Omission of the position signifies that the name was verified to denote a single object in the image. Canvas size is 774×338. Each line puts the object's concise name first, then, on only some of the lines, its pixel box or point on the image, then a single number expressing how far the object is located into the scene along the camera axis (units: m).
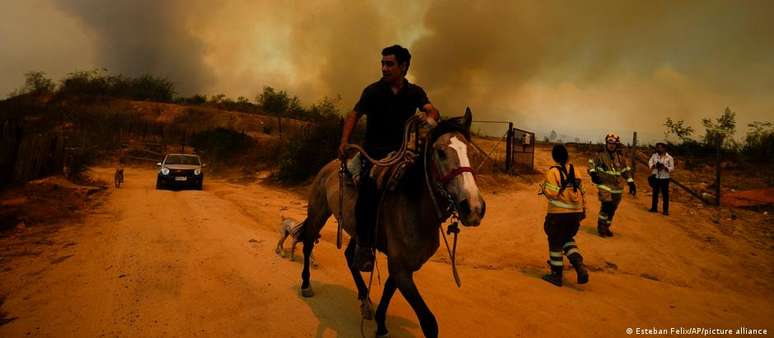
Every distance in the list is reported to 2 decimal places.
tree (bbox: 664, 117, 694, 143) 21.47
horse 2.62
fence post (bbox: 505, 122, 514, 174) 16.08
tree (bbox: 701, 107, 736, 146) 20.84
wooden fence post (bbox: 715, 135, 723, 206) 11.17
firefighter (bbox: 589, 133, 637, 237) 8.34
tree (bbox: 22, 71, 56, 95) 53.44
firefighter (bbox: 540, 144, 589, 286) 5.66
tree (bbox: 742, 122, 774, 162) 18.85
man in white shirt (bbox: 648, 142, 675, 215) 10.29
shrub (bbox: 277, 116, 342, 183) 18.31
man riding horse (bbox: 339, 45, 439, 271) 3.48
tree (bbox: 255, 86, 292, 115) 57.62
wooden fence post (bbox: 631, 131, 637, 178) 14.81
